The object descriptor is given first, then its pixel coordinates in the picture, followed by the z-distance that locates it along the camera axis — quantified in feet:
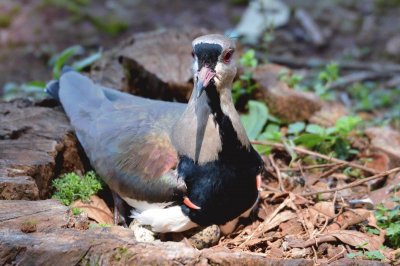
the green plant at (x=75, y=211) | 21.46
